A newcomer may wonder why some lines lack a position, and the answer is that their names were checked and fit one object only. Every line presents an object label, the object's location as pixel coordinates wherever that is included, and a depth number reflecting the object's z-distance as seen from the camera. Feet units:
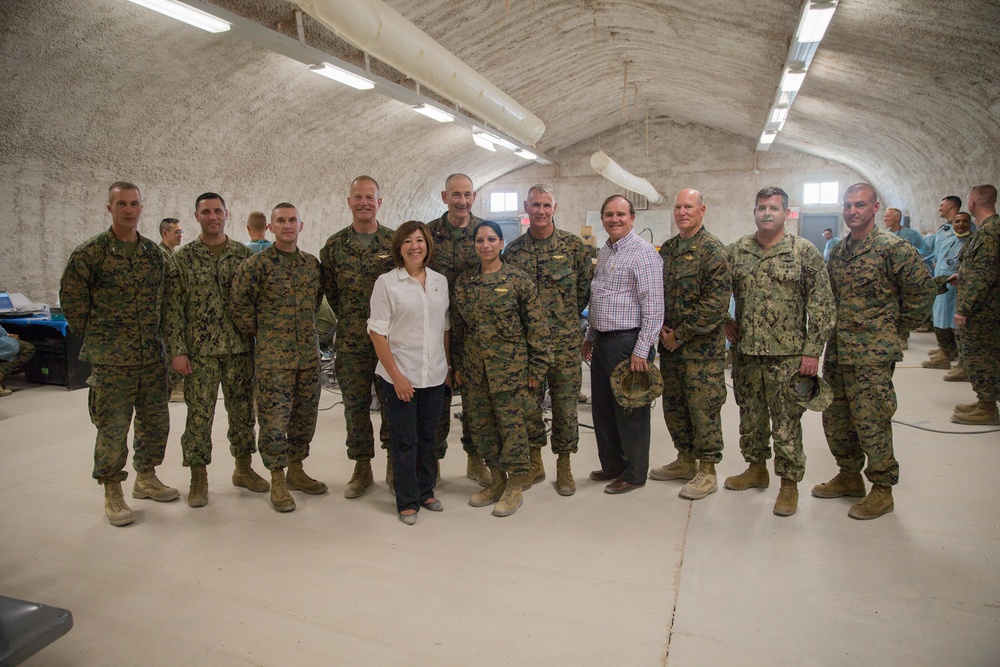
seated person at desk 19.84
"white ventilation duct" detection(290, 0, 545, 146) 12.48
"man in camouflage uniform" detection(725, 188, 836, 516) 10.53
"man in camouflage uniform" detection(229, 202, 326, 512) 11.02
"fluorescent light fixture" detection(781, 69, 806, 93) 22.94
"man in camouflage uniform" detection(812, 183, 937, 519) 10.29
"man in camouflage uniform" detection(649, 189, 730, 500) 11.03
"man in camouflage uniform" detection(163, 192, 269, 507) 11.28
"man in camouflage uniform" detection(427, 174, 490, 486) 11.60
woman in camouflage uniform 10.60
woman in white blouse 10.29
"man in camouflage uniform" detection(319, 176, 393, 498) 11.48
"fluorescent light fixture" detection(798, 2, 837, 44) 16.28
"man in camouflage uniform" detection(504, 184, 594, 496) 11.60
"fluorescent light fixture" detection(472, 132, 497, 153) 33.10
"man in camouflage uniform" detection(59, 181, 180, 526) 10.47
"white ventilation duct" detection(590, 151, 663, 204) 32.45
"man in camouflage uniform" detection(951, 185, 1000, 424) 15.01
